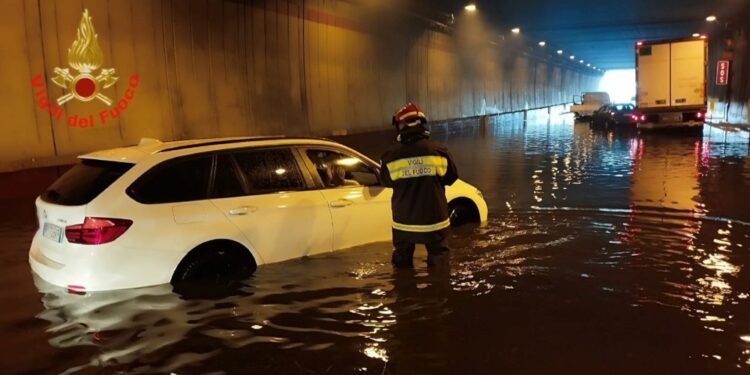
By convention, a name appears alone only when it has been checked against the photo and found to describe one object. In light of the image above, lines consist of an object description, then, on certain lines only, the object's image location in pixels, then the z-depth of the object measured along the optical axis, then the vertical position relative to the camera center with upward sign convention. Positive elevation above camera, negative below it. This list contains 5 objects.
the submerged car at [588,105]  42.22 +0.24
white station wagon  4.75 -0.75
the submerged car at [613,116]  29.56 -0.43
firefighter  5.24 -0.55
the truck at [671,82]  23.70 +0.89
